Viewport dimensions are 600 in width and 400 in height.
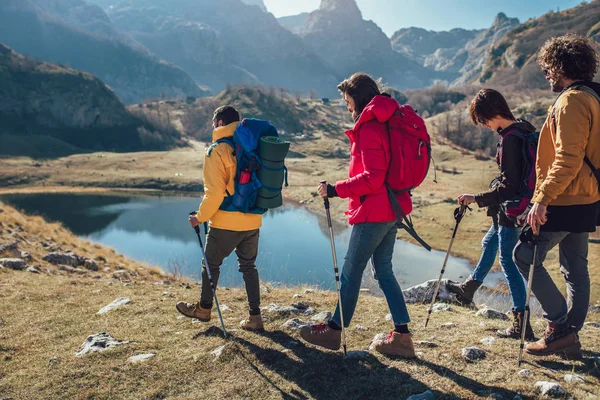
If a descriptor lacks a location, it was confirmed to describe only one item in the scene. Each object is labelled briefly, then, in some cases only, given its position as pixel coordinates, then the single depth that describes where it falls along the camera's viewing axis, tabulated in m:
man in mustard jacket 4.21
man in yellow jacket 5.81
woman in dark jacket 5.38
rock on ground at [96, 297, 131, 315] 8.05
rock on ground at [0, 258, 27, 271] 11.51
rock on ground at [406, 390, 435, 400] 4.30
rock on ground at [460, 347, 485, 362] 5.23
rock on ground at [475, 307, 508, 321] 8.02
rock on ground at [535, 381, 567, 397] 4.24
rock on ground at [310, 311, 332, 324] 7.05
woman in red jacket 4.82
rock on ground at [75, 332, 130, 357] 6.04
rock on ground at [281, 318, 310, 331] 6.56
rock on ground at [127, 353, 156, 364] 5.69
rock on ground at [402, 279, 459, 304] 9.51
